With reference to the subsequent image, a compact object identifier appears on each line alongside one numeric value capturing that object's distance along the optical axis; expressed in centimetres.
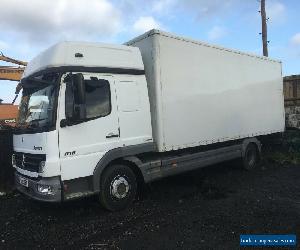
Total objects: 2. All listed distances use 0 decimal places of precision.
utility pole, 1467
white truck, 456
